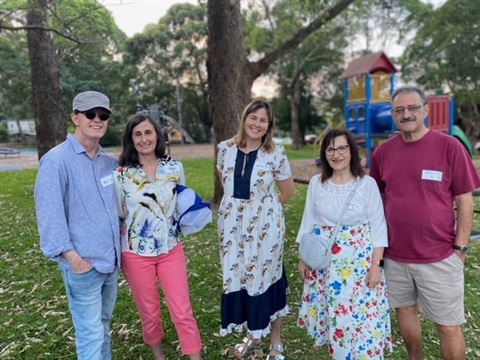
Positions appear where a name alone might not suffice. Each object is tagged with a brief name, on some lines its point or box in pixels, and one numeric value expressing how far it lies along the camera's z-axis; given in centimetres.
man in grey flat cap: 223
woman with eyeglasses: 248
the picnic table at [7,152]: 2049
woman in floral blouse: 261
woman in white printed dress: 284
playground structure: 1282
